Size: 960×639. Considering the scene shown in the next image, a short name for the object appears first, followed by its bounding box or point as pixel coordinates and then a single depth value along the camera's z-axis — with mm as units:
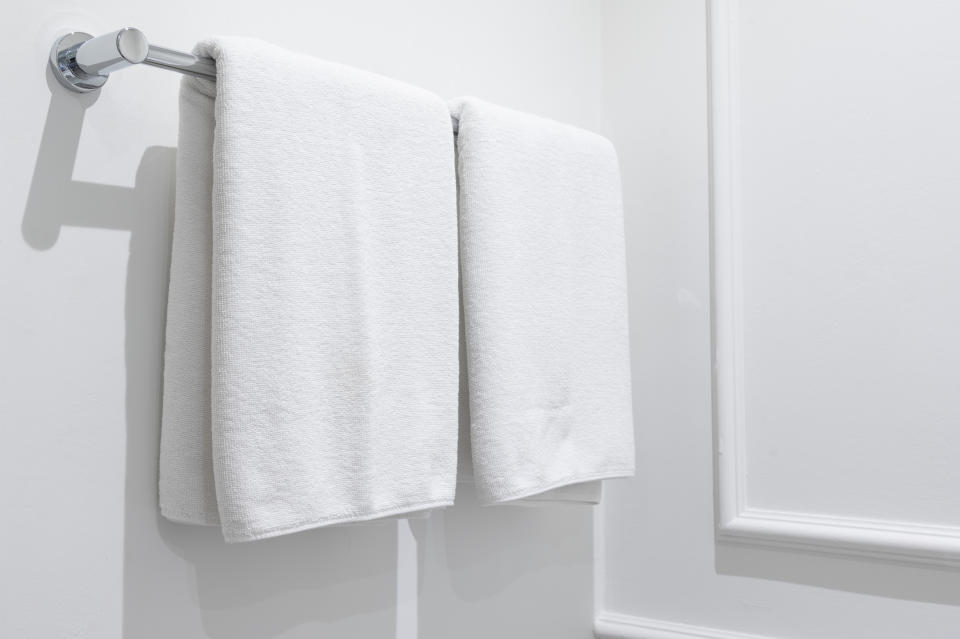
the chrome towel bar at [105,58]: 597
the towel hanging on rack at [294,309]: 652
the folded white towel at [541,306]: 851
